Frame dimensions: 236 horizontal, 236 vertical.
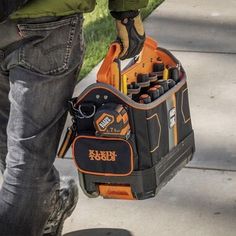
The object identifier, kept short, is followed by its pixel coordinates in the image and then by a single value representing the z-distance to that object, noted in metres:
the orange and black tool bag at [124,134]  4.54
